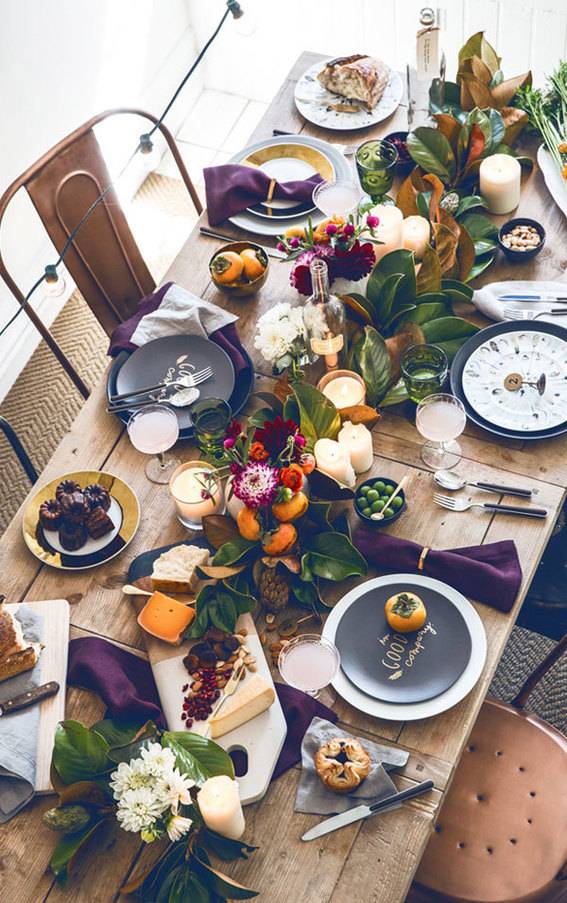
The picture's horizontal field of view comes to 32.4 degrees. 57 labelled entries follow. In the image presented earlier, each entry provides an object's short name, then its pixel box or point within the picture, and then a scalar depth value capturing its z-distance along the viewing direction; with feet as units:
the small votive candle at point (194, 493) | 5.98
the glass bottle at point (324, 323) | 6.34
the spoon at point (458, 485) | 6.04
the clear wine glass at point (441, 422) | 6.13
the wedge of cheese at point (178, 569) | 5.79
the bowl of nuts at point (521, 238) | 7.10
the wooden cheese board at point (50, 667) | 5.31
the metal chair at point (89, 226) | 7.89
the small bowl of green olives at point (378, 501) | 5.99
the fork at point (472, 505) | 5.98
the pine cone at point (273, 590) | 5.72
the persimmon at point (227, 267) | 7.18
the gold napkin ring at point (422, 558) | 5.78
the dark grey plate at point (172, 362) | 6.90
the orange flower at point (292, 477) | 5.46
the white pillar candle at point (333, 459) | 5.93
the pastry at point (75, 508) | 6.19
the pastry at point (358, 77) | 8.15
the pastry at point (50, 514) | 6.25
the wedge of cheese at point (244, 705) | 5.21
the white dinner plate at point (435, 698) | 5.30
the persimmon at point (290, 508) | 5.65
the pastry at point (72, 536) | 6.18
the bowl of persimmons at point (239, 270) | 7.19
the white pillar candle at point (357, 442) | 6.12
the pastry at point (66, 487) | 6.31
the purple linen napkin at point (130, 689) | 5.30
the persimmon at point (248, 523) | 5.70
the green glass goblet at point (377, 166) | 7.56
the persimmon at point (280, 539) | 5.68
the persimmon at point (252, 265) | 7.21
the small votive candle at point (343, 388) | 6.40
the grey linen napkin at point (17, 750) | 5.23
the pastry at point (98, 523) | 6.18
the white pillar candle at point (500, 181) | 7.34
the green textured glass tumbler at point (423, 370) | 6.29
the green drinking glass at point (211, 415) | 6.22
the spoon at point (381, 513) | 6.00
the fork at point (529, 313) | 6.82
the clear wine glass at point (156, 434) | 6.40
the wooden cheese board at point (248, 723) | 5.10
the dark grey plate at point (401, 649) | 5.39
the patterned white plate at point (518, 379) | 6.31
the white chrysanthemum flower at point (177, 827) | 4.65
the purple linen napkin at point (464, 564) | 5.63
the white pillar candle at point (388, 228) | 7.00
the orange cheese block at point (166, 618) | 5.63
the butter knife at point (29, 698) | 5.52
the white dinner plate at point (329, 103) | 8.32
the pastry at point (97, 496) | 6.24
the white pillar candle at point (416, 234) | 7.06
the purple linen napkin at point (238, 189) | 7.76
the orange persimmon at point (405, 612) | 5.52
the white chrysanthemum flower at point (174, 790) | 4.68
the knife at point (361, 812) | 4.95
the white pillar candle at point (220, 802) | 4.62
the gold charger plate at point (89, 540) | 6.15
